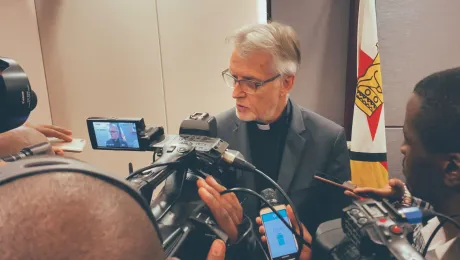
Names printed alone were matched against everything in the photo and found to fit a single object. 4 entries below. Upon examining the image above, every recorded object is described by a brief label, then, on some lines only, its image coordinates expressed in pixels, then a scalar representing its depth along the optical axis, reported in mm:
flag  1808
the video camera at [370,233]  527
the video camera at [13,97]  497
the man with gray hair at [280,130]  1235
